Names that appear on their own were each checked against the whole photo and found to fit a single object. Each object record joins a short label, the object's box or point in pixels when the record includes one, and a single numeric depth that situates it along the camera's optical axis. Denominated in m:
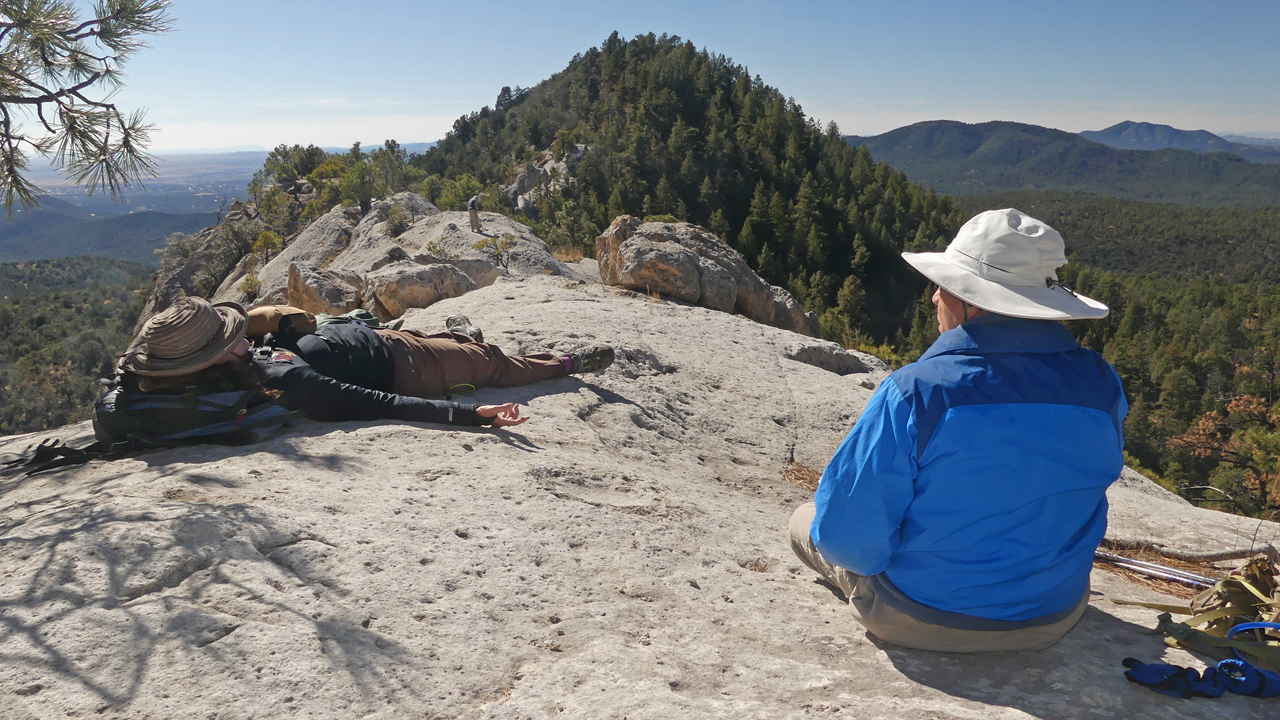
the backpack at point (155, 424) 3.49
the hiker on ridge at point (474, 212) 12.71
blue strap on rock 1.90
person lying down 3.53
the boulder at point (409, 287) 8.82
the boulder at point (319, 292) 9.38
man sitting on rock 2.00
